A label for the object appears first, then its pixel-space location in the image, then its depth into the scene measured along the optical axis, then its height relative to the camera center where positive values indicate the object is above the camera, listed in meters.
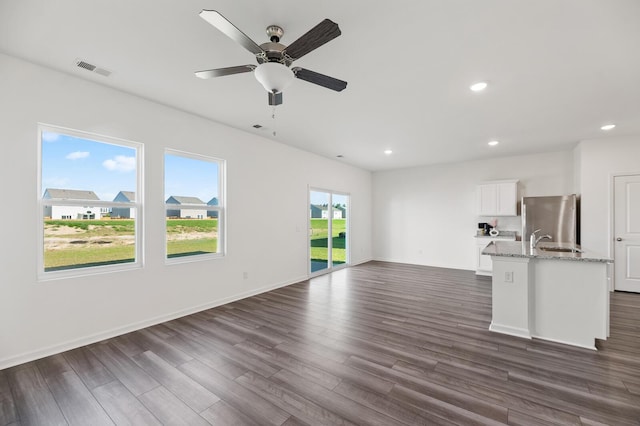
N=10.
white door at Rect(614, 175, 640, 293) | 4.94 -0.36
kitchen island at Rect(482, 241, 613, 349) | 2.91 -0.95
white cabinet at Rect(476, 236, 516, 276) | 6.42 -1.10
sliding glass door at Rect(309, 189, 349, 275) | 6.49 -0.43
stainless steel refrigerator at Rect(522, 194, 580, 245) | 5.47 -0.09
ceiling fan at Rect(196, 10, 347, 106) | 1.66 +1.16
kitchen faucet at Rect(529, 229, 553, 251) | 3.77 -0.43
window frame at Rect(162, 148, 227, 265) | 3.77 +0.10
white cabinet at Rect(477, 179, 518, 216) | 6.30 +0.37
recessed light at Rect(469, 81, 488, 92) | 3.03 +1.46
